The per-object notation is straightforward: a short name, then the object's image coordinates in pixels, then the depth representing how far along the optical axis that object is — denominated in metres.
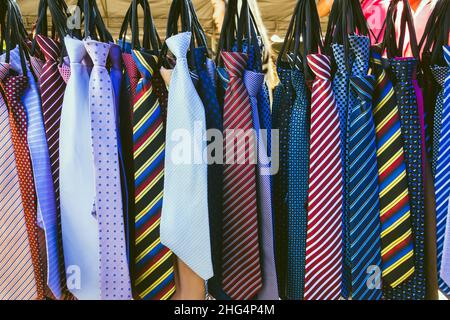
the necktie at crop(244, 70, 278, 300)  0.80
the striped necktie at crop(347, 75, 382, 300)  0.77
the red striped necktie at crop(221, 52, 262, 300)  0.78
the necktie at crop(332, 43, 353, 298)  0.79
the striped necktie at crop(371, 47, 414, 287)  0.78
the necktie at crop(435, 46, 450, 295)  0.76
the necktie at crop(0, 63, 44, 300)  0.77
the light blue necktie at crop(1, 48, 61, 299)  0.78
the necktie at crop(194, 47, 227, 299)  0.78
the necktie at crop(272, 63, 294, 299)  0.84
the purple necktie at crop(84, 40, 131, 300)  0.75
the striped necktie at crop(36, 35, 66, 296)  0.79
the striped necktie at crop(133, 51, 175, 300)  0.76
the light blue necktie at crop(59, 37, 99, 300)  0.76
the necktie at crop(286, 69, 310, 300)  0.80
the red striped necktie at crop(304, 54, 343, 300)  0.77
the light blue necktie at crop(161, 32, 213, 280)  0.74
